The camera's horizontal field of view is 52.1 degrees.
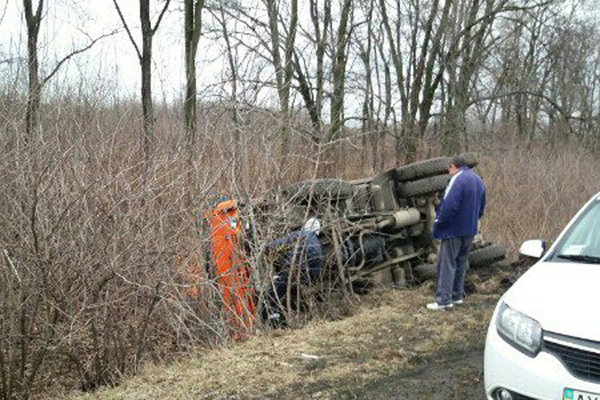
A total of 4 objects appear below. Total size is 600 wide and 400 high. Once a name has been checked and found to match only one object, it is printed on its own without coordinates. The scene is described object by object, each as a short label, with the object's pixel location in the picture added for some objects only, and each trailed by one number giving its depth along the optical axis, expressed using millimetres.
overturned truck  6965
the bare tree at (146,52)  8302
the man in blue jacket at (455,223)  6730
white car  3107
